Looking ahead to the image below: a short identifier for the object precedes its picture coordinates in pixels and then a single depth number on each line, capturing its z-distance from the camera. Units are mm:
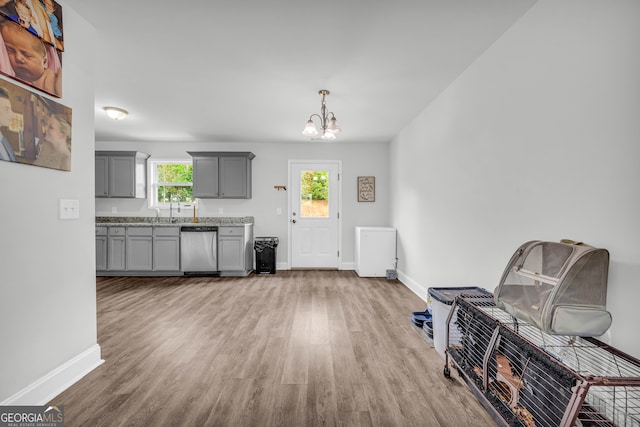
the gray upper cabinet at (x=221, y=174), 5148
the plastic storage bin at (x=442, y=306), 2111
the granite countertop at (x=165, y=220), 5344
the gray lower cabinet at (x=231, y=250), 4836
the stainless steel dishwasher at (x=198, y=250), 4816
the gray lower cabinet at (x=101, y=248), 4777
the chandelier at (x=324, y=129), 2975
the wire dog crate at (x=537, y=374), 1013
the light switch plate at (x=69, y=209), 1780
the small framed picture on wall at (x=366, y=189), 5516
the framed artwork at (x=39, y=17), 1489
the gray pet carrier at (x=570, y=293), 1226
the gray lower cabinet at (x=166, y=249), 4828
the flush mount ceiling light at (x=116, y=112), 3725
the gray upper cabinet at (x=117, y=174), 5035
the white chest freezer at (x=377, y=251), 4785
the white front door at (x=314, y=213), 5484
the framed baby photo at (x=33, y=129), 1449
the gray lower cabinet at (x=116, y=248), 4801
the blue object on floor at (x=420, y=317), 2728
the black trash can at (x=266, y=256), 5066
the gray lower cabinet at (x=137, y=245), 4805
